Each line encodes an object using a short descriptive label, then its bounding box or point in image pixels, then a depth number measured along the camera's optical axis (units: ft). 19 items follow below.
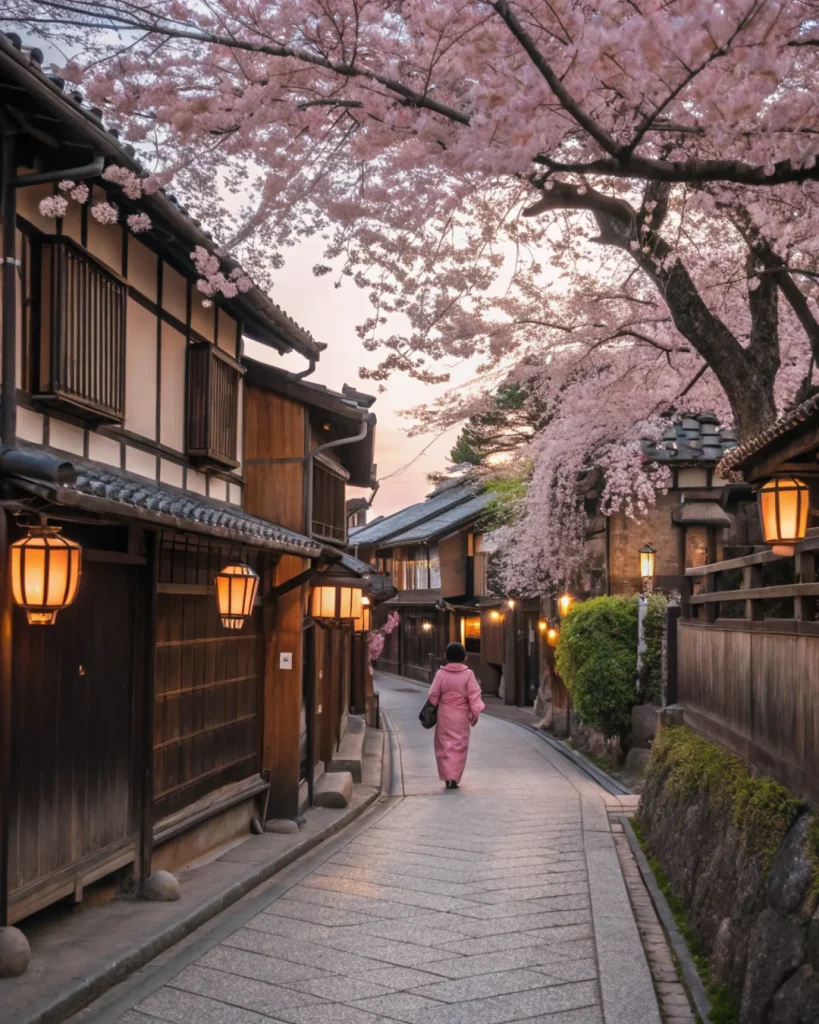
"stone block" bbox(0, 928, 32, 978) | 22.68
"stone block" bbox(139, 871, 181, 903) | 31.22
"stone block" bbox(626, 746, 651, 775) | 68.28
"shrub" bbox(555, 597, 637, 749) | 72.28
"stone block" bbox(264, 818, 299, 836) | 44.29
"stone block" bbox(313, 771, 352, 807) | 51.29
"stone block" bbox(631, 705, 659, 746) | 70.69
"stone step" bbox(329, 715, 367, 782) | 61.16
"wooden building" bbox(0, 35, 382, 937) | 25.07
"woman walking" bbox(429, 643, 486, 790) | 58.54
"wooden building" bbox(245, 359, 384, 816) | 46.55
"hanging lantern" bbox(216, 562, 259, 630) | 37.88
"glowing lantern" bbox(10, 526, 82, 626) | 23.39
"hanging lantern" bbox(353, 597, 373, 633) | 63.74
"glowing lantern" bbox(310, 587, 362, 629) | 54.29
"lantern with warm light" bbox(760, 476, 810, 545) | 31.01
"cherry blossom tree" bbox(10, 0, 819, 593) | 20.58
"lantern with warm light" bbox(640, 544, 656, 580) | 82.84
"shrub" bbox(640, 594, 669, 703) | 71.46
